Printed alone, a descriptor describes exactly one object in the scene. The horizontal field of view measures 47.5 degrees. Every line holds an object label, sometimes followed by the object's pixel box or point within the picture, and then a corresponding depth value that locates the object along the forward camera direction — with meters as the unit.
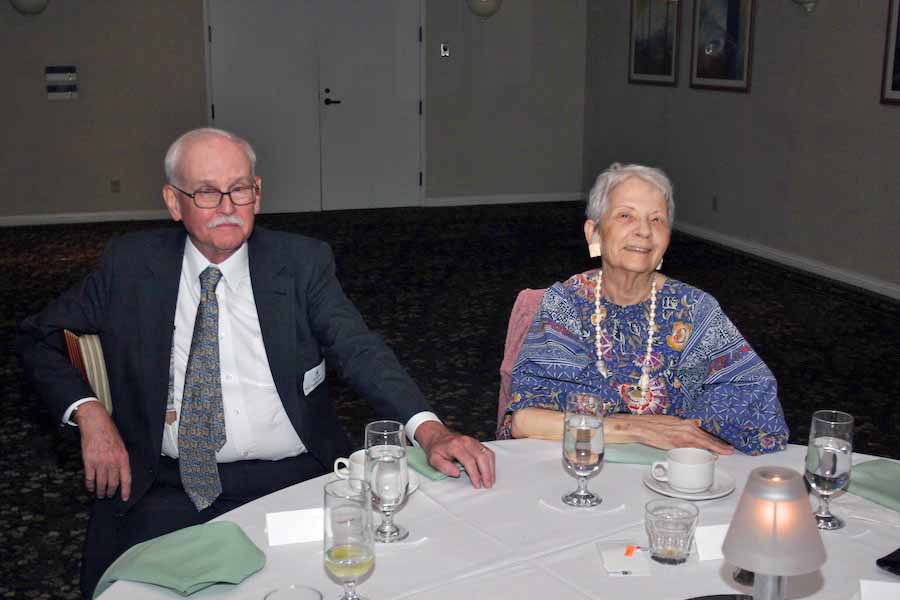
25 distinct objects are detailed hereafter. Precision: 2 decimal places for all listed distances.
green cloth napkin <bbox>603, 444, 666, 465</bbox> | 2.07
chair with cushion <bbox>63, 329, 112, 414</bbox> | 2.41
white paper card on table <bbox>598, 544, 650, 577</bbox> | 1.64
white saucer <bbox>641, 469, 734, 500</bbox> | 1.90
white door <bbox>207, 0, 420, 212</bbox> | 9.96
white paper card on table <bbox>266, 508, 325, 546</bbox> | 1.74
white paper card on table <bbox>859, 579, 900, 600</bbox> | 1.53
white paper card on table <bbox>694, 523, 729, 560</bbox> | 1.68
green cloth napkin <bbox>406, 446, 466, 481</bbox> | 2.01
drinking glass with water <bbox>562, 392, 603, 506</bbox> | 1.84
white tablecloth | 1.59
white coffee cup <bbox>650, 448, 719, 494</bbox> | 1.89
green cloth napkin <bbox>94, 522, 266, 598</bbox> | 1.58
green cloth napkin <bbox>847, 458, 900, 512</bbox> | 1.90
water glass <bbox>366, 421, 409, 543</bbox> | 1.71
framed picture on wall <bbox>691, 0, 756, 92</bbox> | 8.24
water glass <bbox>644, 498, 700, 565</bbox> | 1.67
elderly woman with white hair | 2.40
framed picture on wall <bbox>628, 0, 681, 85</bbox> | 9.28
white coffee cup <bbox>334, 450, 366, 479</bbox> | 1.86
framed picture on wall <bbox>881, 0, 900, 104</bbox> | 6.56
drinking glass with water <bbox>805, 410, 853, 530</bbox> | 1.77
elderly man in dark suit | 2.32
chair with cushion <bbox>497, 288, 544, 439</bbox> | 2.71
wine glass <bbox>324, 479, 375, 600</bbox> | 1.46
